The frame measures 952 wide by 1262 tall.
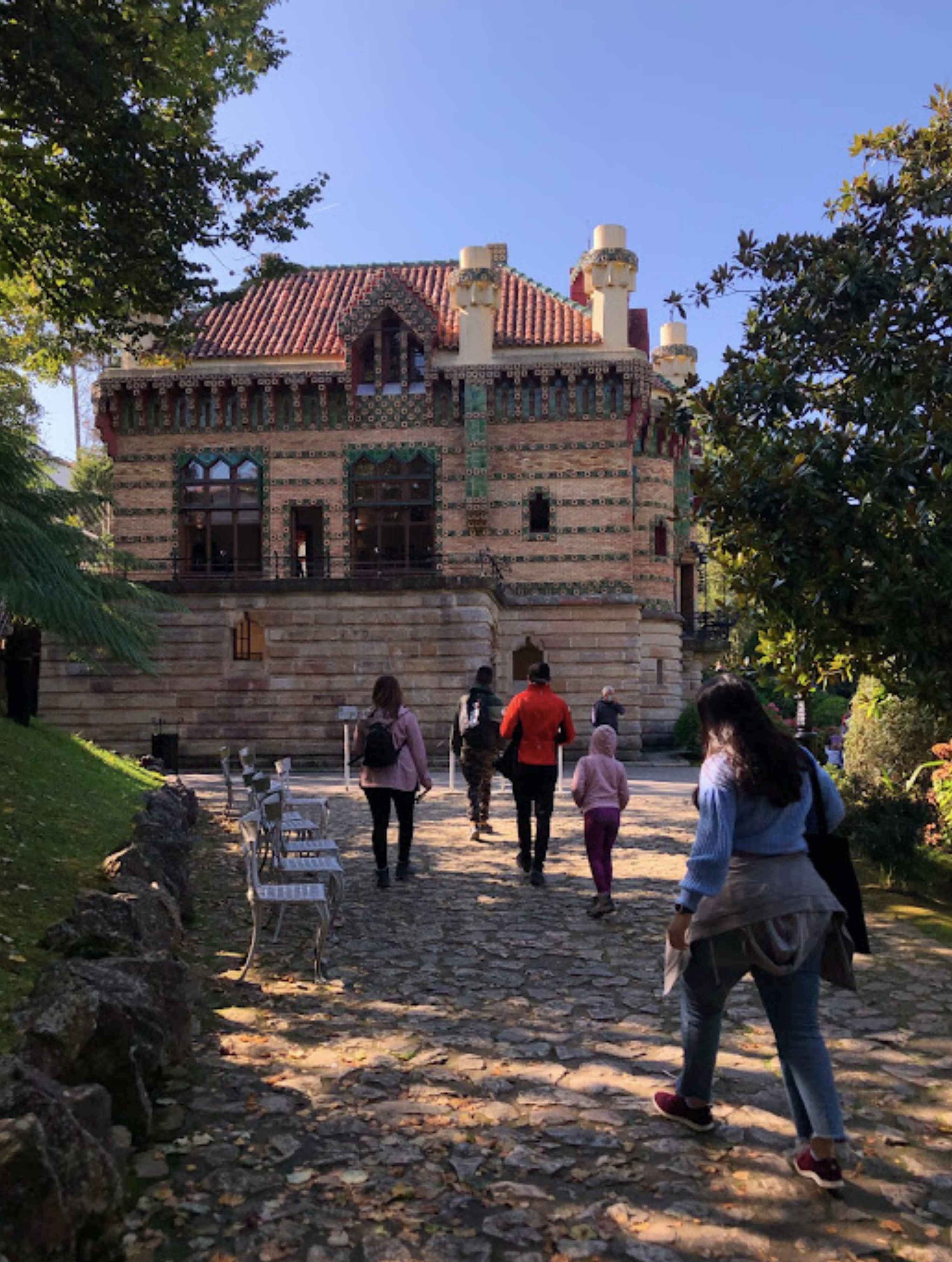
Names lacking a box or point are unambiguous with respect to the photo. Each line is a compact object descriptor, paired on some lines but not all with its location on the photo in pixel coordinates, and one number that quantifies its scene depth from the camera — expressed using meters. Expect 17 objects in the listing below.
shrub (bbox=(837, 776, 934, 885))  9.16
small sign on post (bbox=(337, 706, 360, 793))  16.80
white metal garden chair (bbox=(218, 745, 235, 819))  13.01
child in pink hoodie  7.74
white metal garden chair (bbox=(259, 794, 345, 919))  6.98
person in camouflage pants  11.12
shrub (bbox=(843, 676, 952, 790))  11.24
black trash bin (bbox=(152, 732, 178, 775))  20.69
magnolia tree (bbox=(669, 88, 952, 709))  7.80
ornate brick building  27.11
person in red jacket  8.98
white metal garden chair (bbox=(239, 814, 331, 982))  6.11
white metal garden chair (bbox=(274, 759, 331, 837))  9.36
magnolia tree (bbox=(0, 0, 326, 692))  8.15
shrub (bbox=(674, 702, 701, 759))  27.95
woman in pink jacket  8.62
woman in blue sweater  3.56
